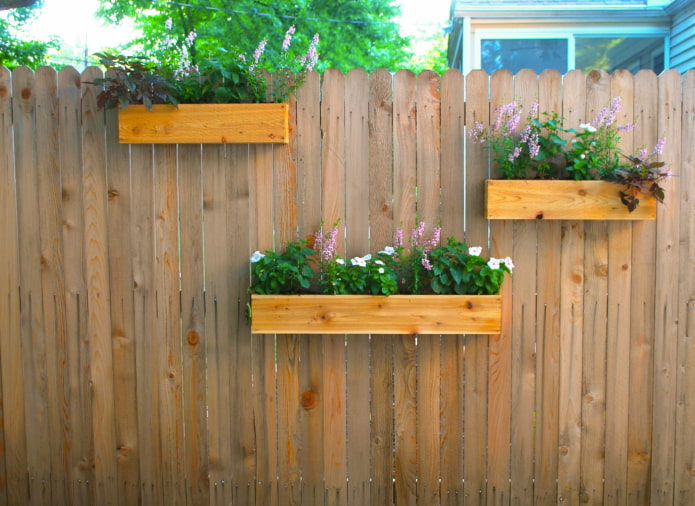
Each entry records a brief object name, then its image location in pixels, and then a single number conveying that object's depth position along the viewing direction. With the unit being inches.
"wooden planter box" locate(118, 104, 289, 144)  108.7
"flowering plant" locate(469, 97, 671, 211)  106.4
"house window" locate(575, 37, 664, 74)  327.3
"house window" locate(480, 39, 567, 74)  323.6
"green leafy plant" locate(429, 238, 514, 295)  107.6
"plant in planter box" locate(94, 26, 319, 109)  107.6
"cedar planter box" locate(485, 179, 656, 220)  107.0
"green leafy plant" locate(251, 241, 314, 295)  108.6
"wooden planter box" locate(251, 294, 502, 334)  106.9
